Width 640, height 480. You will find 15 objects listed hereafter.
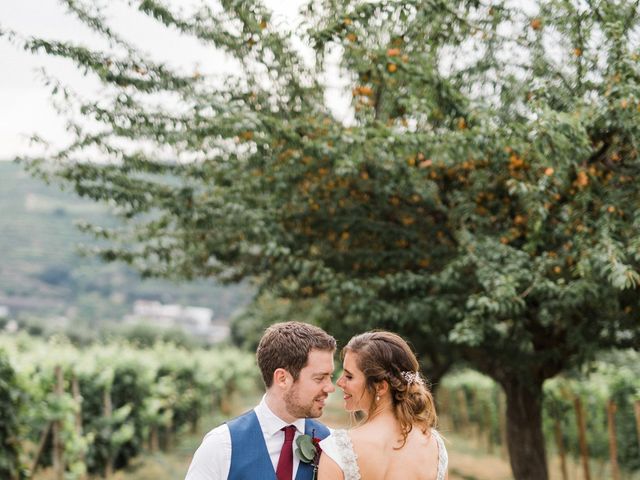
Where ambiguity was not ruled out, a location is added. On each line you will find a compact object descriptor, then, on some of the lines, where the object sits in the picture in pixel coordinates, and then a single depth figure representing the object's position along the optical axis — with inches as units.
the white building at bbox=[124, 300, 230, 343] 3656.5
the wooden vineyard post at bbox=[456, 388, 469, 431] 847.3
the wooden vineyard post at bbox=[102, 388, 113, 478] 492.4
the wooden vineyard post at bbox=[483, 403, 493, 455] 742.5
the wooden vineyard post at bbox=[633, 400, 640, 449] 375.3
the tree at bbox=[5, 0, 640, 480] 268.7
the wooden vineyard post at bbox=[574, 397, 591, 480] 442.8
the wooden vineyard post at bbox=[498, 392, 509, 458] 694.3
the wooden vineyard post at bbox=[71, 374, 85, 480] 426.6
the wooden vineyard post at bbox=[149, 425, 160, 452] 631.8
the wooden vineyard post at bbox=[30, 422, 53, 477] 384.5
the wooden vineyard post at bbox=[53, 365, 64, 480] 403.5
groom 119.6
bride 120.0
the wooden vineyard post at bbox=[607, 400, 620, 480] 420.6
